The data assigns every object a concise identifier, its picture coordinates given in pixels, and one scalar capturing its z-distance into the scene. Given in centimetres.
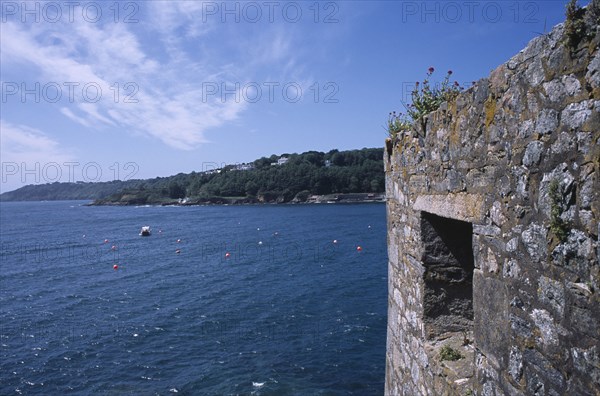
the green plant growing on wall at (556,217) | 217
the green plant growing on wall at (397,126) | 499
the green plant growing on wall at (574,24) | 204
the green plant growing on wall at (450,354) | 388
